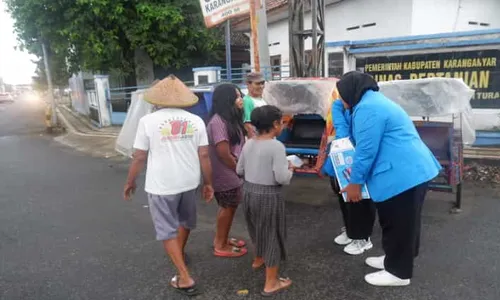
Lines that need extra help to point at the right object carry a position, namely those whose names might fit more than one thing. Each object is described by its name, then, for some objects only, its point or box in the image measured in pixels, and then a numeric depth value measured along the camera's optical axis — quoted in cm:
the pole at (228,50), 786
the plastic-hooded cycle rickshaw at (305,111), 479
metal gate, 1380
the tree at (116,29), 1237
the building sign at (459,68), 646
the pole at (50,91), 1391
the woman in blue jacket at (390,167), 260
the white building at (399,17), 866
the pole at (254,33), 622
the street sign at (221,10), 660
